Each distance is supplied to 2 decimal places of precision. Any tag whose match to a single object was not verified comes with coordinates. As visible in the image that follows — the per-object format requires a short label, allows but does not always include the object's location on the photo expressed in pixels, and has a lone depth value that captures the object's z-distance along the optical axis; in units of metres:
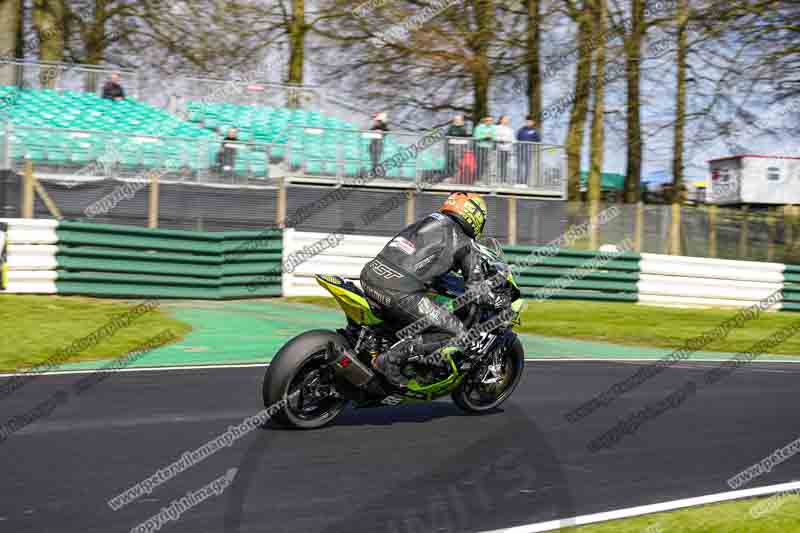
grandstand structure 16.83
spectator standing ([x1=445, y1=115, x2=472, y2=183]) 20.20
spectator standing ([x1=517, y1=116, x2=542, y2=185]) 21.00
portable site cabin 34.72
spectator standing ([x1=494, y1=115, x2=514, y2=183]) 20.69
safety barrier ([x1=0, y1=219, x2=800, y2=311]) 16.09
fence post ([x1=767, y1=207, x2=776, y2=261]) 23.98
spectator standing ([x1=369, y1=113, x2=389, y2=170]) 19.72
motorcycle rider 7.42
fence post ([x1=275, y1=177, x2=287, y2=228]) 18.52
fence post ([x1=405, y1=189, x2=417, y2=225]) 19.39
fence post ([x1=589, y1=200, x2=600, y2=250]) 20.66
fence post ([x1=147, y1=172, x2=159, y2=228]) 17.36
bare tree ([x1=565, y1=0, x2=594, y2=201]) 25.61
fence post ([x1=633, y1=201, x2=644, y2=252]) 21.38
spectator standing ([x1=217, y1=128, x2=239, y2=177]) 18.22
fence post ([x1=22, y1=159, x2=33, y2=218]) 16.11
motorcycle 7.16
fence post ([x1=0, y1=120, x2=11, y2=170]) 16.20
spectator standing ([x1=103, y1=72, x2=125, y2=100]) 20.77
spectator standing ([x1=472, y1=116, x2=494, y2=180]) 20.49
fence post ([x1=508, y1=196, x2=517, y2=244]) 19.95
